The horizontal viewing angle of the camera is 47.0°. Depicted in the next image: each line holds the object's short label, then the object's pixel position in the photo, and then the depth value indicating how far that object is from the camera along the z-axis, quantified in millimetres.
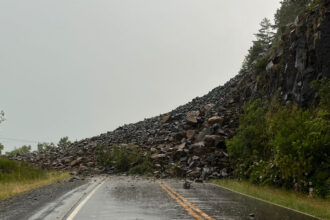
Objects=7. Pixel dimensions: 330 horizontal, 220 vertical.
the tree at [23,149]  93750
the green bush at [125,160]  34625
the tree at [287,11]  47319
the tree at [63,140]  79594
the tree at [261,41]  60044
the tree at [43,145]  81800
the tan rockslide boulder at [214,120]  34250
